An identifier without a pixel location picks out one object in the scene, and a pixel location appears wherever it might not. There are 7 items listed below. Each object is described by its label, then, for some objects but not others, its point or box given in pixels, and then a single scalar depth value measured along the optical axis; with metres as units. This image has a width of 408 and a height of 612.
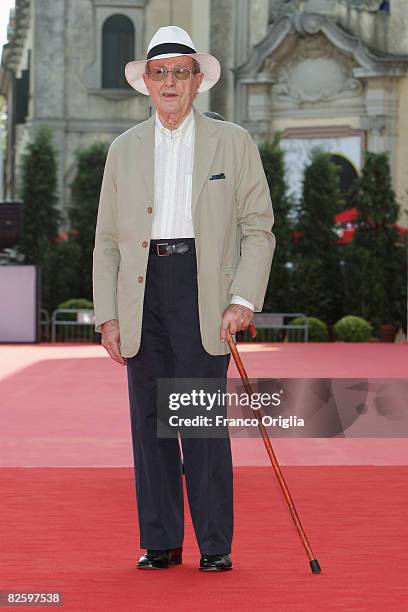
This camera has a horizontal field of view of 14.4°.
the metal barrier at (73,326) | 32.19
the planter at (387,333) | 34.31
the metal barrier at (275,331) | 32.44
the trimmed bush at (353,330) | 32.56
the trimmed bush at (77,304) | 33.47
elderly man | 6.43
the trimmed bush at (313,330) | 32.31
